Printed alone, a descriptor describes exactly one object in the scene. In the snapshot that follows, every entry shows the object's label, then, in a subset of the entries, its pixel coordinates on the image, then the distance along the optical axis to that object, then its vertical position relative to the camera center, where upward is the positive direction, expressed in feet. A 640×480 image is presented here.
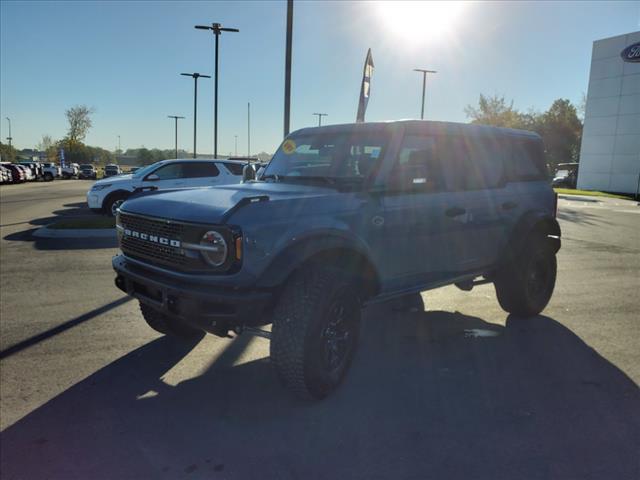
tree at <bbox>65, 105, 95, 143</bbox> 263.49 +20.39
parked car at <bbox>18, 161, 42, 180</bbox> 141.32 -2.94
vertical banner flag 31.73 +5.47
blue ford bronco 10.38 -1.68
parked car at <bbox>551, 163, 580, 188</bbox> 136.05 +0.47
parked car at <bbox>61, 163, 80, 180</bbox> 182.91 -4.08
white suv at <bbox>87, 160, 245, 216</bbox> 42.88 -1.28
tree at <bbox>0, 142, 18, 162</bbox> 240.49 +2.59
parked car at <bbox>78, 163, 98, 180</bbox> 190.19 -4.65
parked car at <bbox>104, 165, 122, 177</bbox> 183.17 -3.11
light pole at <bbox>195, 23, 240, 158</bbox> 71.41 +13.87
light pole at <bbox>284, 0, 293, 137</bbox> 34.22 +7.81
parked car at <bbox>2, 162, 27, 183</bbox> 123.82 -3.53
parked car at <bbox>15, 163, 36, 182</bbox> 133.21 -3.99
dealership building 106.22 +13.76
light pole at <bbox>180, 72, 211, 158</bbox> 105.53 +15.63
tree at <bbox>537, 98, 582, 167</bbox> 205.77 +18.63
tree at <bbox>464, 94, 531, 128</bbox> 159.56 +20.88
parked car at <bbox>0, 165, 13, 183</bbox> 115.96 -4.18
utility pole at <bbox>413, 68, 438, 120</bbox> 128.88 +26.06
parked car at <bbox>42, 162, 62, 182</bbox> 153.74 -3.71
